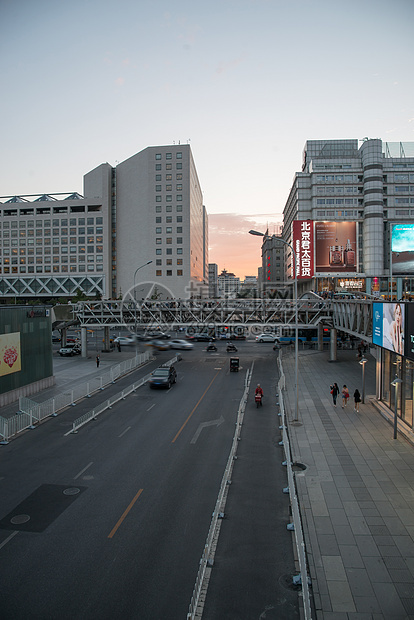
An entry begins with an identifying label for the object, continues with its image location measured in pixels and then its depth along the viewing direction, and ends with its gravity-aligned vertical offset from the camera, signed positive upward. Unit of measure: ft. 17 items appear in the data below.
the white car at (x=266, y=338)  215.31 -20.85
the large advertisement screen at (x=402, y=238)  162.81 +27.36
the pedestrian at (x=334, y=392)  81.61 -19.95
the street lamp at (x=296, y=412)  71.31 -20.96
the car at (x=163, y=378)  99.25 -20.27
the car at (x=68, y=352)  164.96 -21.44
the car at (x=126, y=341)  207.94 -21.15
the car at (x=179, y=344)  181.37 -20.56
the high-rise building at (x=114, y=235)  301.84 +62.33
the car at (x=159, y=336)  201.16 -18.04
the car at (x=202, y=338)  225.15 -21.49
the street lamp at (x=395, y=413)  56.11 -17.75
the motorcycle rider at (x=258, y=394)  81.61 -20.30
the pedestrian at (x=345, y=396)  79.66 -20.14
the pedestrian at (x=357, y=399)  76.59 -20.11
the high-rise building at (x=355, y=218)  236.43 +53.23
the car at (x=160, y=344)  185.57 -20.72
